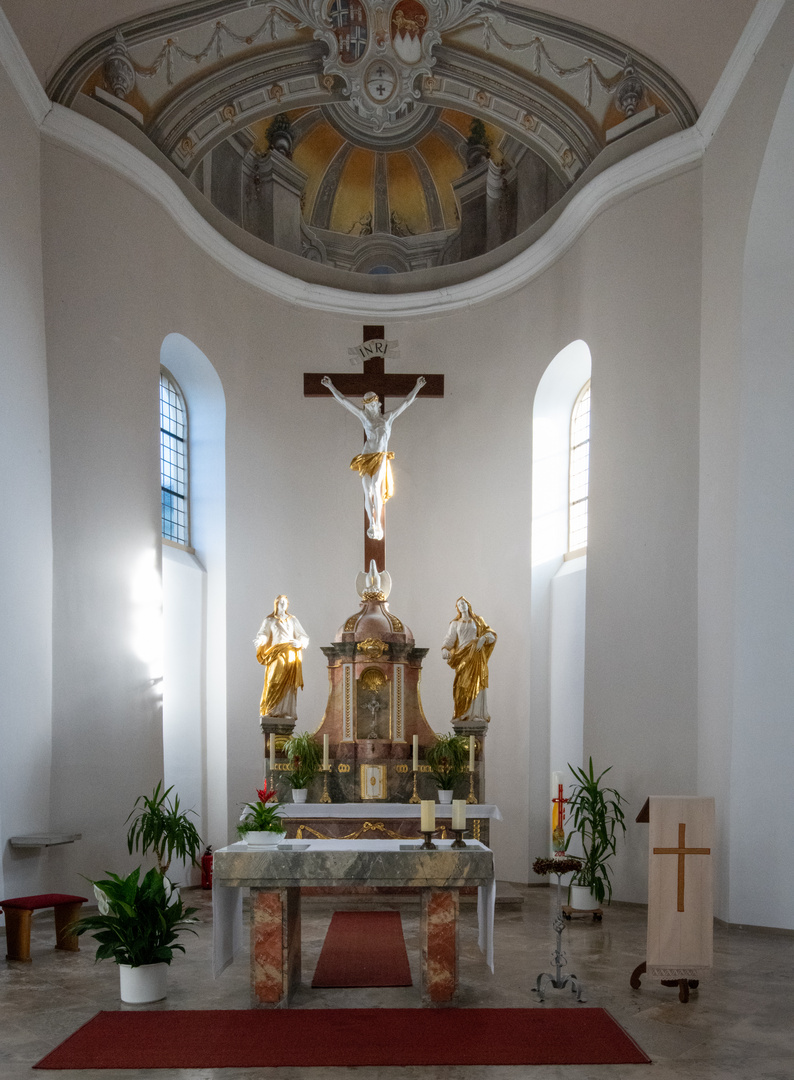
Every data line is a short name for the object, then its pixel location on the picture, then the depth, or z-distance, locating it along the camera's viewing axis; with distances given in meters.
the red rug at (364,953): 6.81
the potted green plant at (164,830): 8.99
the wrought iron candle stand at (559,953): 6.43
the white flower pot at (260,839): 6.59
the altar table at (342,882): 6.20
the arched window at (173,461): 12.43
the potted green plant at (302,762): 10.09
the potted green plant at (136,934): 6.26
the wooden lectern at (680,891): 6.30
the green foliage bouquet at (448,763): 10.14
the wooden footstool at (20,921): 7.34
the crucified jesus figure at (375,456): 11.38
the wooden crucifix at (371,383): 11.54
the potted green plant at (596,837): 9.16
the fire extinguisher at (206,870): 10.89
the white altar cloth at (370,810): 9.83
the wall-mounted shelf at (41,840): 8.39
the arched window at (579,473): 12.41
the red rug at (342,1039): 5.23
